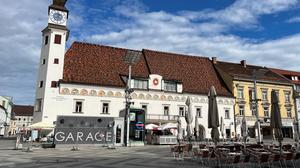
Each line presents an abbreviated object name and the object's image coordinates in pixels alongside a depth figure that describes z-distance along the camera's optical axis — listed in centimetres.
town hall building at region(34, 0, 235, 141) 2801
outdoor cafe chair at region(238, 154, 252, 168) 891
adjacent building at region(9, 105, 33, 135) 8340
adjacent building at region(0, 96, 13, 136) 5820
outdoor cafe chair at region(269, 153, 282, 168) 904
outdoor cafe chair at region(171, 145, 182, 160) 1262
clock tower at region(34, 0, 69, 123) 2739
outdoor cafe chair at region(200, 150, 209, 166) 1039
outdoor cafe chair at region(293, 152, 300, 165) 969
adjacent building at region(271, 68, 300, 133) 3844
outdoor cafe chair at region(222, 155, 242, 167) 885
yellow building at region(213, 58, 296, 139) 3584
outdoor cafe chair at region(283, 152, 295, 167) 919
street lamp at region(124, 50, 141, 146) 2133
